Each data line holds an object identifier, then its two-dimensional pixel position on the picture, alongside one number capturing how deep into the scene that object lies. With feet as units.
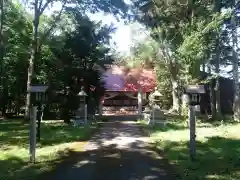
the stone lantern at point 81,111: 40.67
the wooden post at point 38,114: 23.40
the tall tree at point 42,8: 42.00
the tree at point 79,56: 46.53
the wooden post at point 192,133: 18.44
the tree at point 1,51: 42.21
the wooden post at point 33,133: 18.48
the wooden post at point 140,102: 58.28
